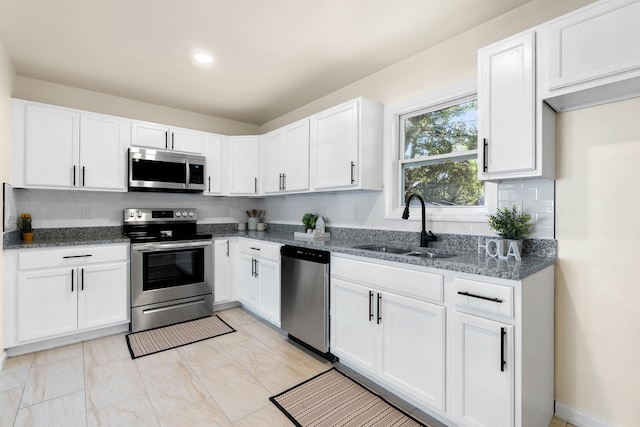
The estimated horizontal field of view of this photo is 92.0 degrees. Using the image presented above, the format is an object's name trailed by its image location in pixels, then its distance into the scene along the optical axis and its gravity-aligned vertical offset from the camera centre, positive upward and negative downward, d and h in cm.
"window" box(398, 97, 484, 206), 241 +50
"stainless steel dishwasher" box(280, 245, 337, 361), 253 -73
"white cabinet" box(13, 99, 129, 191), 287 +65
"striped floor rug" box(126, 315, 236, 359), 280 -122
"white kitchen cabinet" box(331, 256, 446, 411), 181 -74
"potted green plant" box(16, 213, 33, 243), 283 -13
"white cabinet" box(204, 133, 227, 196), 400 +66
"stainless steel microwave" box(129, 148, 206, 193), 338 +49
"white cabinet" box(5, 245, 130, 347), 262 -71
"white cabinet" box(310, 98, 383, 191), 275 +64
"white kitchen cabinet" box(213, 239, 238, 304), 373 -71
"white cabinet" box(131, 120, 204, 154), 348 +91
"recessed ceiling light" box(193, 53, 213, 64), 268 +138
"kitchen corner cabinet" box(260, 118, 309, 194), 337 +66
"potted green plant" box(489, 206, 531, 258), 191 -7
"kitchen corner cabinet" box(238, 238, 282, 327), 314 -71
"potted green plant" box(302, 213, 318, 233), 351 -8
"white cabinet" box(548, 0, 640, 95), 142 +83
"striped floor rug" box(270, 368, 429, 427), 185 -124
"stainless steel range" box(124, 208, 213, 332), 319 -64
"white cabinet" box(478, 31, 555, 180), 171 +57
